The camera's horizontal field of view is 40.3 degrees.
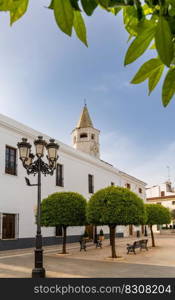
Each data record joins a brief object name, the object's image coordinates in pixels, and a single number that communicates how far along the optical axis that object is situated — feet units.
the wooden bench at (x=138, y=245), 41.12
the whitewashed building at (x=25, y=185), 41.66
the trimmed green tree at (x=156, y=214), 51.93
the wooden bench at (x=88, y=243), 44.23
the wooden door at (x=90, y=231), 62.56
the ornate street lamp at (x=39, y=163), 22.96
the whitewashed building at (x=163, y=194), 124.40
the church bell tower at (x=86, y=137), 83.75
